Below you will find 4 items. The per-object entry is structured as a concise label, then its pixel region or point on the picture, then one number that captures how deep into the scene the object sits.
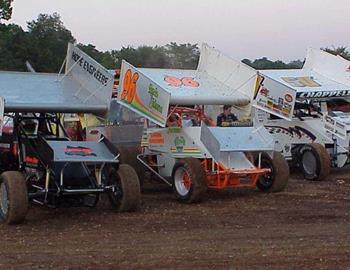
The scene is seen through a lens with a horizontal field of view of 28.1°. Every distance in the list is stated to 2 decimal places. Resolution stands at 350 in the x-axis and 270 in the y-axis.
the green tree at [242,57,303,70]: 44.33
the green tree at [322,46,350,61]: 46.87
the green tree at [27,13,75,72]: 52.31
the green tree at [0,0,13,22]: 42.03
